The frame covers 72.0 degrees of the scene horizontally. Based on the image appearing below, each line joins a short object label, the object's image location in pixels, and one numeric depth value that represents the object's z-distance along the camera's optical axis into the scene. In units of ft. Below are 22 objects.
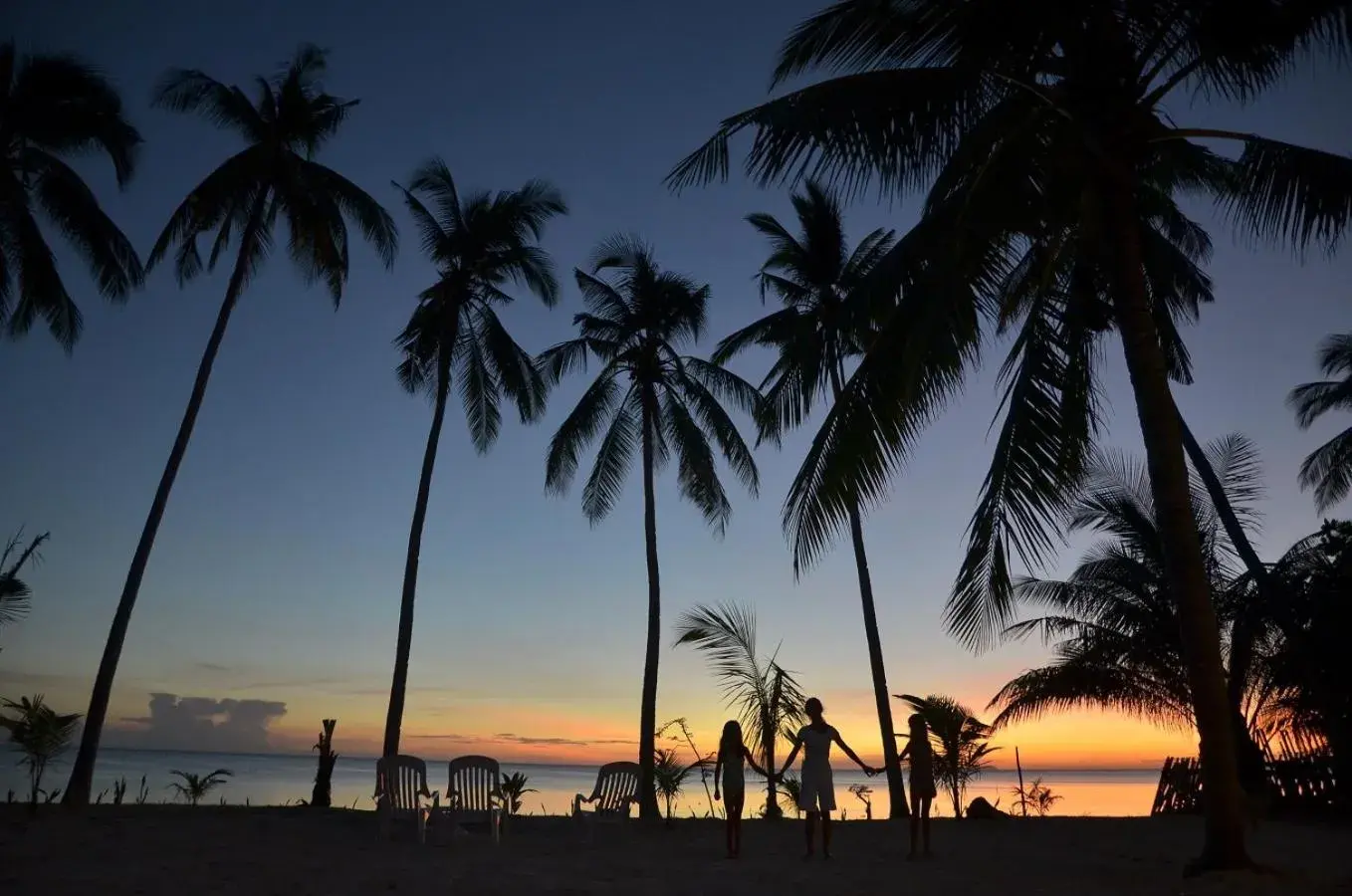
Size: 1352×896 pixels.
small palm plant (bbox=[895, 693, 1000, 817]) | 59.41
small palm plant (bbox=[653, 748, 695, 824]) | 59.72
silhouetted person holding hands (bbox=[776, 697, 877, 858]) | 31.76
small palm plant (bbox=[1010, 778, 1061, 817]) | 68.49
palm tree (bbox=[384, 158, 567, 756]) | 60.95
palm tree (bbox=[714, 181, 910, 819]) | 58.29
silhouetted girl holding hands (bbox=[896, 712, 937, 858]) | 32.68
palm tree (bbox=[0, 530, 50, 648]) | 55.99
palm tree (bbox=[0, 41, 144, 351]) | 49.39
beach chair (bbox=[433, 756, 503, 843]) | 38.81
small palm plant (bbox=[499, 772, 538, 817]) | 47.19
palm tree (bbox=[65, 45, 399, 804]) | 54.08
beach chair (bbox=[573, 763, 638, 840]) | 40.09
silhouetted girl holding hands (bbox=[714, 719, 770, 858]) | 33.94
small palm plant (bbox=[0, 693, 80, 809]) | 47.37
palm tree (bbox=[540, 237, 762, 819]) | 64.64
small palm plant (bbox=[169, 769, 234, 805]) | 57.88
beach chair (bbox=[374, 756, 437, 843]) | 37.81
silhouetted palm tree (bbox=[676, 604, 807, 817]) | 57.16
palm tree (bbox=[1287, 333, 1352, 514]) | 81.46
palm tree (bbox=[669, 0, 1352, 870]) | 24.63
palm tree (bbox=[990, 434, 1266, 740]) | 56.18
